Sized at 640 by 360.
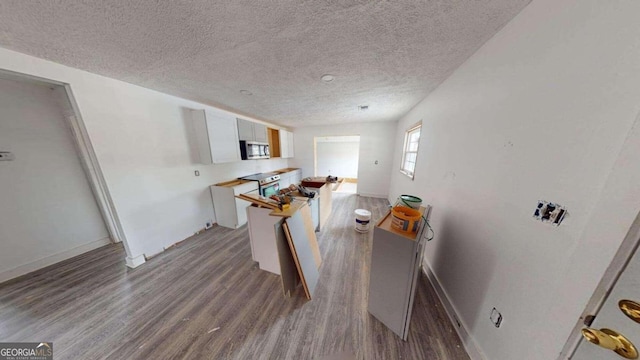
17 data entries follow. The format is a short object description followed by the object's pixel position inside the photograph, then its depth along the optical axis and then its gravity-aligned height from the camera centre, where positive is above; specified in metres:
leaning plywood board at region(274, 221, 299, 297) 1.57 -1.21
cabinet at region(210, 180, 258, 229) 2.99 -1.12
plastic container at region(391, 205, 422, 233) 1.23 -0.56
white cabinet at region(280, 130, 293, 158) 4.69 +0.04
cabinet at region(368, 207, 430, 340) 1.21 -1.00
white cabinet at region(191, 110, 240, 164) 2.67 +0.16
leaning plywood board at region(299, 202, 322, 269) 2.00 -1.13
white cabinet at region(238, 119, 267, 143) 3.24 +0.30
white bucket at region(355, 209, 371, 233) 2.88 -1.35
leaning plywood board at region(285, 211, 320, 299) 1.63 -1.14
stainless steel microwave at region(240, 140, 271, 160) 3.29 -0.10
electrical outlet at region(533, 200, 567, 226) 0.77 -0.32
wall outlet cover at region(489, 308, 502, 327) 1.05 -1.12
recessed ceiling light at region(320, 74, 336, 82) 1.83 +0.78
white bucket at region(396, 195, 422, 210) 1.57 -0.55
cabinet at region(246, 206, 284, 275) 1.91 -1.14
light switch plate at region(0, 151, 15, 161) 1.84 -0.14
